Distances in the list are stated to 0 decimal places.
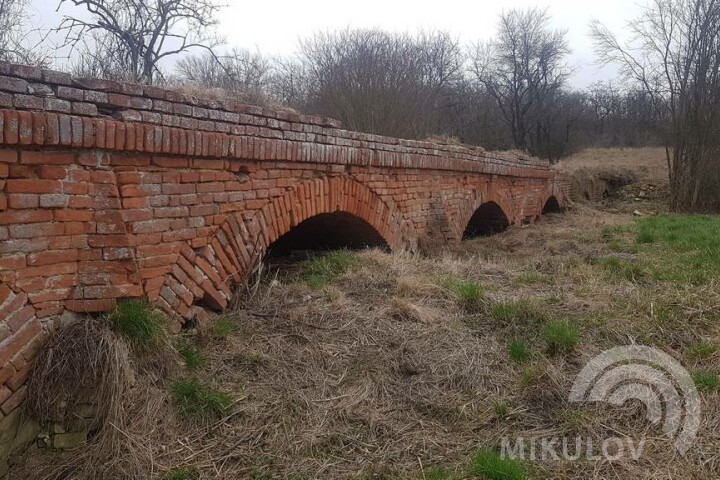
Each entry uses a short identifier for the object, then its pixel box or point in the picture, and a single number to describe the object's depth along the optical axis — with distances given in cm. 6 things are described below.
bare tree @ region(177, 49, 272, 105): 1134
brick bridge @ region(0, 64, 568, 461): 301
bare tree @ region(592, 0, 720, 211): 1584
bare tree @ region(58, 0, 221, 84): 1186
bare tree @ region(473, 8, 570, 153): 2981
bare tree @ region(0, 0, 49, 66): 793
